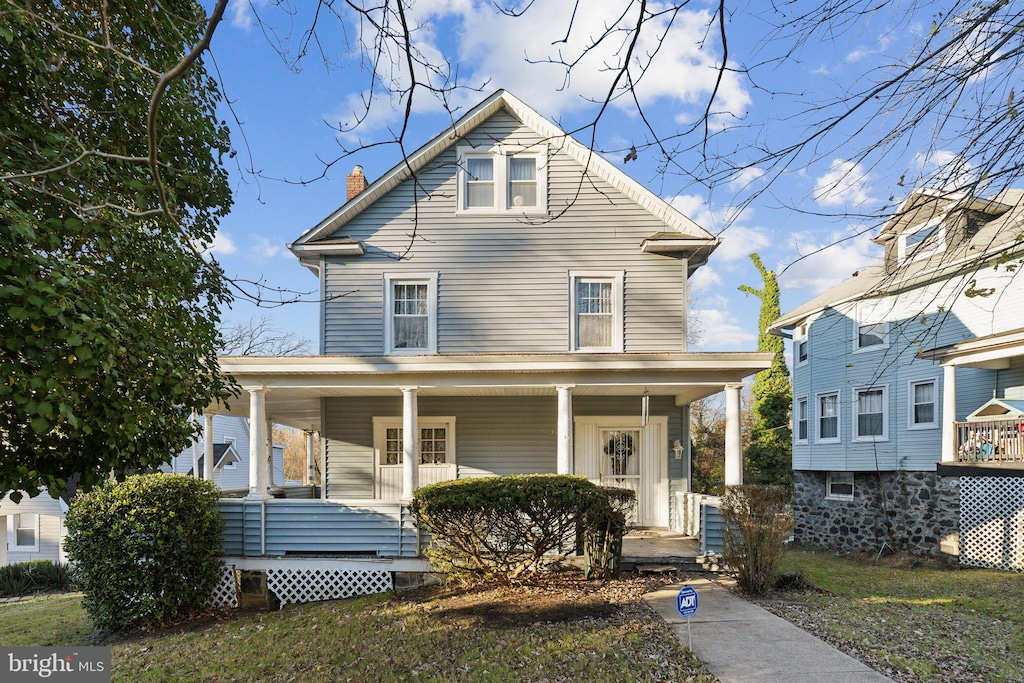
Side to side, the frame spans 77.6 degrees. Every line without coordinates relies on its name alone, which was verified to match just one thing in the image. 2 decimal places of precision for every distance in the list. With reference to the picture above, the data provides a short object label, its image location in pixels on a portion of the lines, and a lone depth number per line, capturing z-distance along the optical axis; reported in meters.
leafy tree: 4.12
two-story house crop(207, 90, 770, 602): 11.73
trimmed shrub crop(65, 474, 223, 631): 8.53
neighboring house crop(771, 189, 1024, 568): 12.91
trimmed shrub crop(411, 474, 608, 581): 8.30
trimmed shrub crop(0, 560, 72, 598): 14.88
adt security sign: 5.74
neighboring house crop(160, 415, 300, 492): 23.28
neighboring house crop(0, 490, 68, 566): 19.59
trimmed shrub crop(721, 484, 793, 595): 8.67
